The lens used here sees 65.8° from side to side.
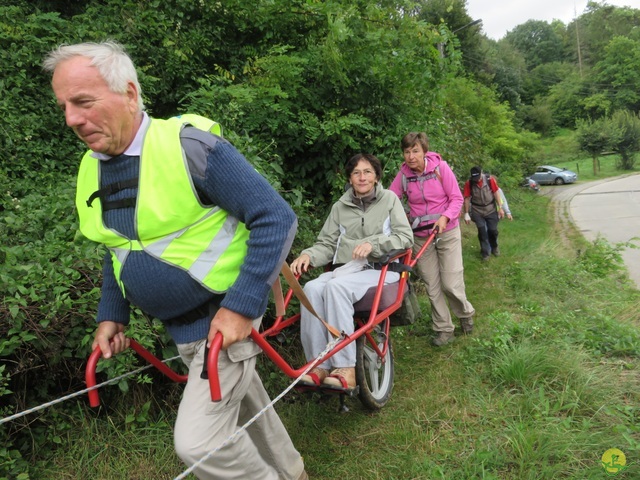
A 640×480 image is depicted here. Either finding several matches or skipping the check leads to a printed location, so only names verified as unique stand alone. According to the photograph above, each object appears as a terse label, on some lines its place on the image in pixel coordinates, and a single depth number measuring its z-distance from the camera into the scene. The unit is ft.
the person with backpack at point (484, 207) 28.63
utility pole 248.11
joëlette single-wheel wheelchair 9.31
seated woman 10.59
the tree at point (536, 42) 273.95
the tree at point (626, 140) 126.93
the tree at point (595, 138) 126.21
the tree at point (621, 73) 195.00
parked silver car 103.14
